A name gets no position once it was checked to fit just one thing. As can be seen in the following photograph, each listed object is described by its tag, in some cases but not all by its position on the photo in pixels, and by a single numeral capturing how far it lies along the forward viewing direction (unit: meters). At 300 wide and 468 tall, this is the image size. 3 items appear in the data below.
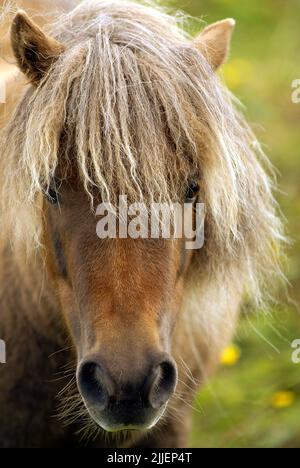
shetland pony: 1.93
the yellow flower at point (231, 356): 3.81
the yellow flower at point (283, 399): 3.54
